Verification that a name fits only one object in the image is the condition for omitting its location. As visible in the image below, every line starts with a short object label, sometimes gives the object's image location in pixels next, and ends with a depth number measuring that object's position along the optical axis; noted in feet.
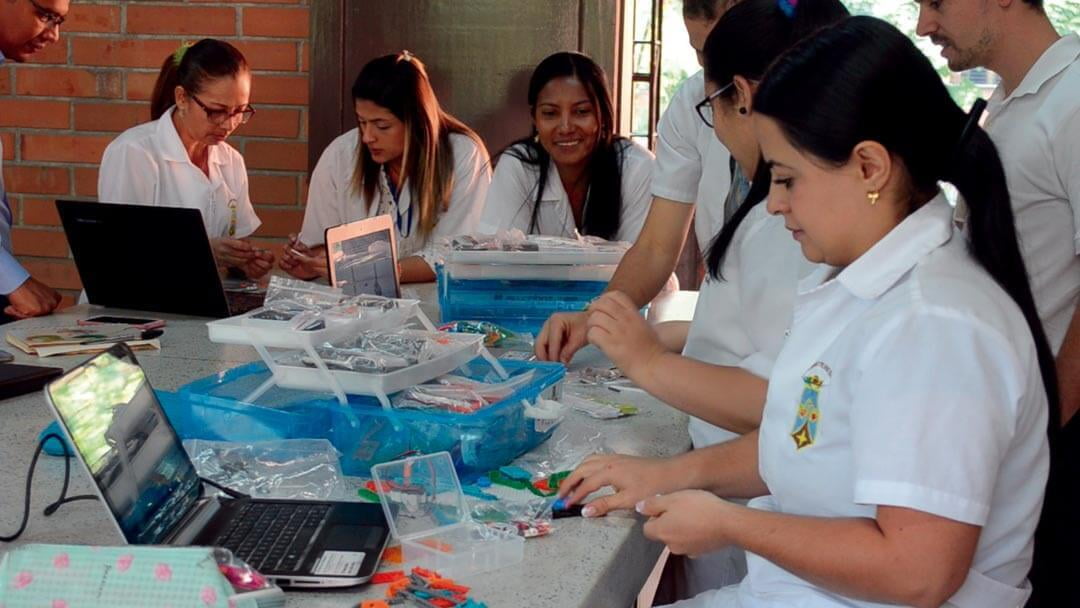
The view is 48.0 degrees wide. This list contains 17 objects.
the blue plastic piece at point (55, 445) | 5.11
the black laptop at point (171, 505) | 3.76
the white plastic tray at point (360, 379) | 4.95
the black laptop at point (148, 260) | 7.94
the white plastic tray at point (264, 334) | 5.14
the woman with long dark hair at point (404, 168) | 10.60
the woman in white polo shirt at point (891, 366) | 3.45
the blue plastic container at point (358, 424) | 4.87
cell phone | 7.93
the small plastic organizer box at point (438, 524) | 4.02
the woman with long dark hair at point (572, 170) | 10.08
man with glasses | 8.65
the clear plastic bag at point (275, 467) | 4.73
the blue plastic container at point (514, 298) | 7.79
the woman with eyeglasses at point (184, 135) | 10.47
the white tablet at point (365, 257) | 7.61
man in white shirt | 6.41
